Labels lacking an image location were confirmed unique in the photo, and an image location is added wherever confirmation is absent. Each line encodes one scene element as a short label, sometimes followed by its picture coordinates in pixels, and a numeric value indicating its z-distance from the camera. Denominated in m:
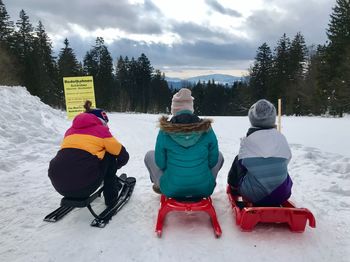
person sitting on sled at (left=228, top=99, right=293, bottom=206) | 4.52
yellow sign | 15.19
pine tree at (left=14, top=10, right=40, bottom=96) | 54.53
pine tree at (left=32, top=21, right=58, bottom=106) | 55.03
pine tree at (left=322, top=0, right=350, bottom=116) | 37.91
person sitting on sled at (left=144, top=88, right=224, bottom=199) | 4.58
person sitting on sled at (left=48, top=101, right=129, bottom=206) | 4.63
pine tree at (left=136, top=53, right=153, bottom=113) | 83.12
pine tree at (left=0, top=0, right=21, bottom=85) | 44.88
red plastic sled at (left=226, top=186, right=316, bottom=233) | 4.33
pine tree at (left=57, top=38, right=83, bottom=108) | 62.82
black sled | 4.63
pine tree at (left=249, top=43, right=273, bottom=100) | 61.22
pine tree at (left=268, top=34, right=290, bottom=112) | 57.34
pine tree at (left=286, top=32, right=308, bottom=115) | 53.59
